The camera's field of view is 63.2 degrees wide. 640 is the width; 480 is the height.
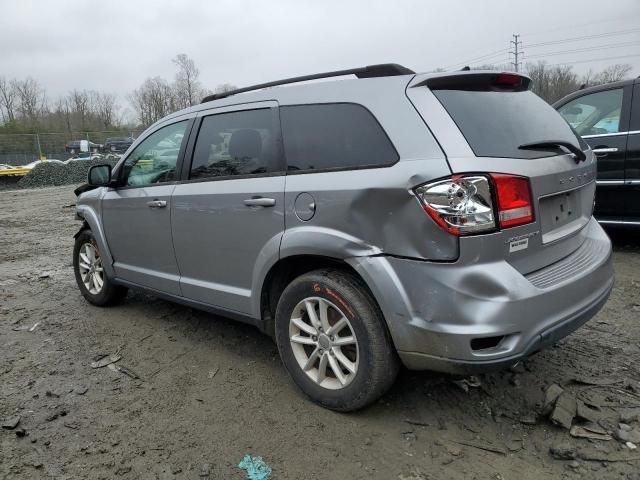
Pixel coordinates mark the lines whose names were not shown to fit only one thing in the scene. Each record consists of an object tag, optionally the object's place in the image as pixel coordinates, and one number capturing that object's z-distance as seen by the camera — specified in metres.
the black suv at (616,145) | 5.50
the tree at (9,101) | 64.10
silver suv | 2.37
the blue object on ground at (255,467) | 2.49
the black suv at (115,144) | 36.70
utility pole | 70.19
